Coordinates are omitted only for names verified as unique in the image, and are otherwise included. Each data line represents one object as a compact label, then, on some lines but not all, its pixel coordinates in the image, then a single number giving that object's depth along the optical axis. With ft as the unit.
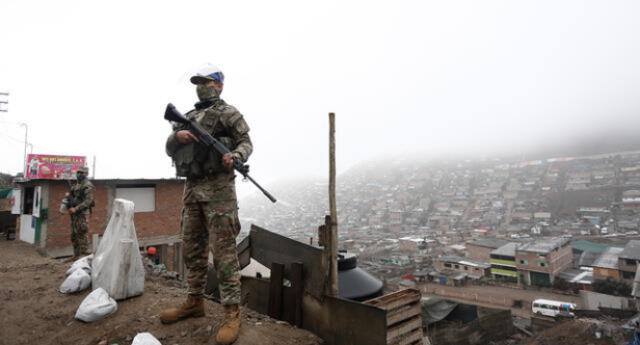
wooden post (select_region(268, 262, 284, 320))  10.72
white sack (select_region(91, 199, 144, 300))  11.55
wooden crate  8.04
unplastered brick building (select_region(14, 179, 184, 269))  37.24
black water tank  10.85
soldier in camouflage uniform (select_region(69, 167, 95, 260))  25.40
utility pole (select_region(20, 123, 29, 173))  76.11
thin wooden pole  8.91
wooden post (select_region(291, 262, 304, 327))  10.00
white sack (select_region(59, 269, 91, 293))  12.49
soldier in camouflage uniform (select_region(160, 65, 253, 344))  8.88
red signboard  75.61
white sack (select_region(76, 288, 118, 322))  9.95
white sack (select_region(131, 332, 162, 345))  7.89
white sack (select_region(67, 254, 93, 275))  13.80
